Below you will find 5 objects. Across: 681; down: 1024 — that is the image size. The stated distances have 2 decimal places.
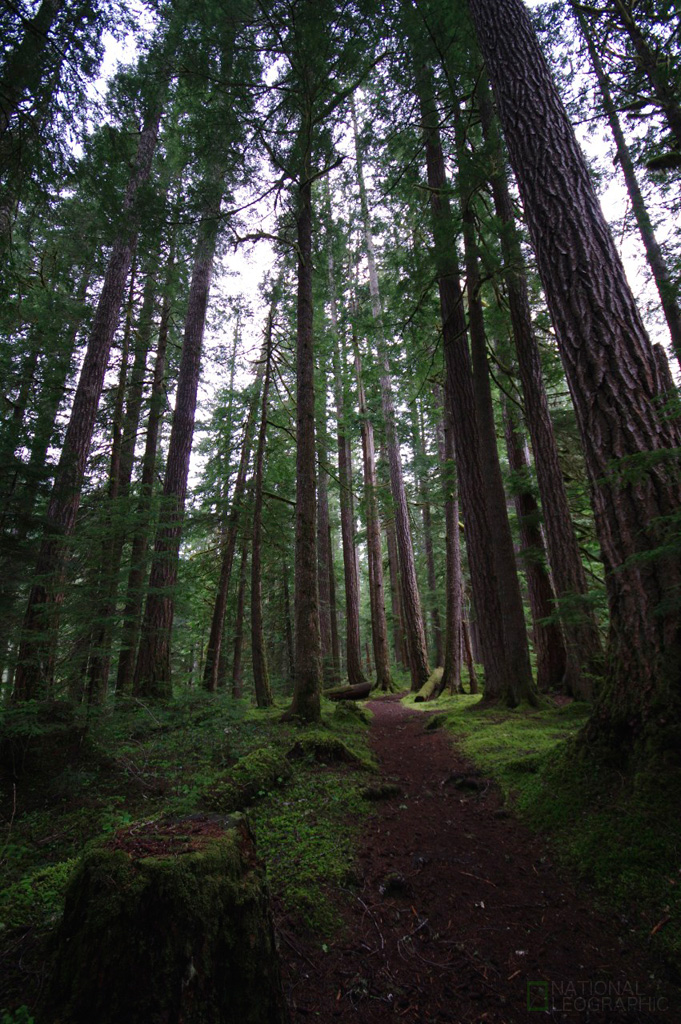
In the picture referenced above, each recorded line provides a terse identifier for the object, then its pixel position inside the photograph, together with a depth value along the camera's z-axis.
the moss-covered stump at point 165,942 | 1.49
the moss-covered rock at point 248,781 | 3.92
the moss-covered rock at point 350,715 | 8.37
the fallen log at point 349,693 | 12.88
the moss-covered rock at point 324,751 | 5.30
